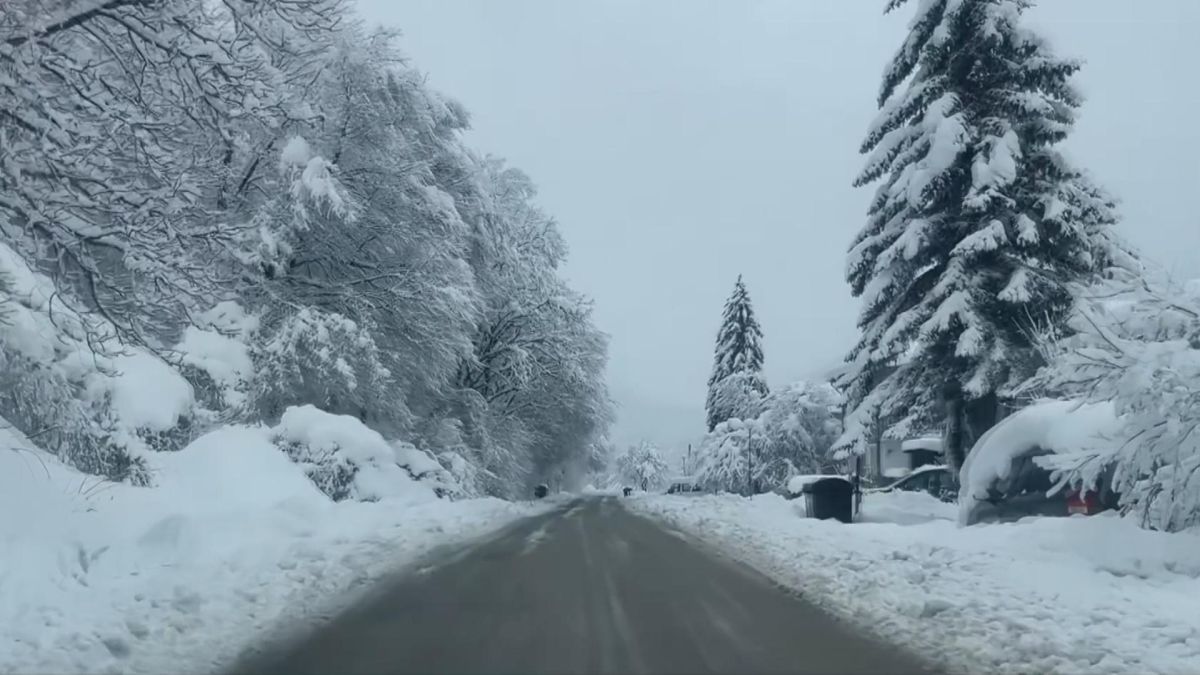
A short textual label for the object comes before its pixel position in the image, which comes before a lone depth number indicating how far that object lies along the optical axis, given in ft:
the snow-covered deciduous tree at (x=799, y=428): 192.75
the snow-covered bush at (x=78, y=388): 32.53
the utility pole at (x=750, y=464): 182.99
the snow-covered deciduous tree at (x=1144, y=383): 38.58
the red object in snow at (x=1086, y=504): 48.32
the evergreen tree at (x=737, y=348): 236.63
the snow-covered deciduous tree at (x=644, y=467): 535.93
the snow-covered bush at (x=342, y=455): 65.57
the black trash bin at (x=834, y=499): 81.71
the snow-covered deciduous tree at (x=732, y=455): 200.64
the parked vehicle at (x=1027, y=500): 49.32
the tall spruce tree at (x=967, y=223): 71.67
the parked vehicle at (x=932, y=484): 89.55
